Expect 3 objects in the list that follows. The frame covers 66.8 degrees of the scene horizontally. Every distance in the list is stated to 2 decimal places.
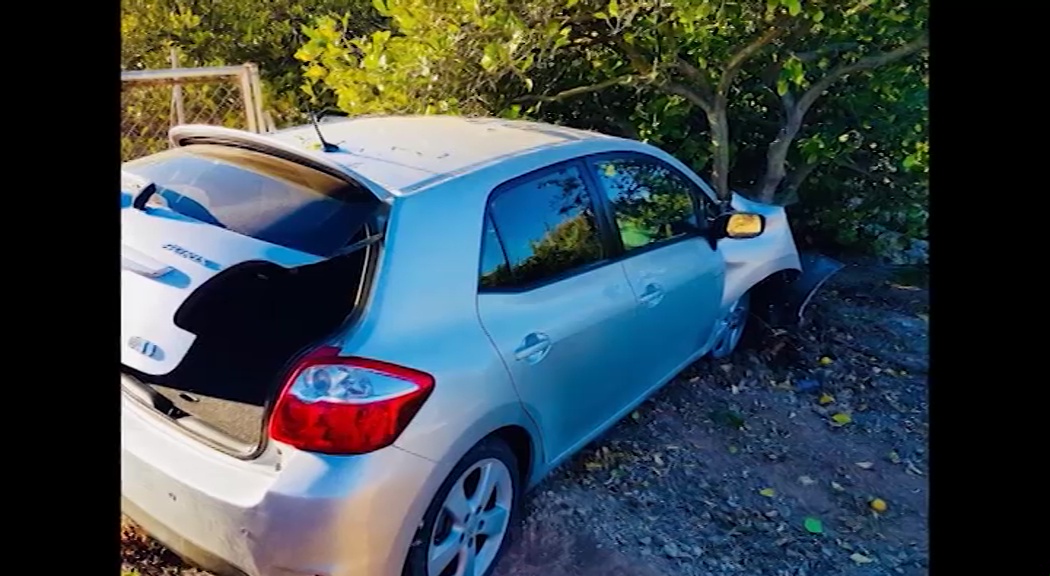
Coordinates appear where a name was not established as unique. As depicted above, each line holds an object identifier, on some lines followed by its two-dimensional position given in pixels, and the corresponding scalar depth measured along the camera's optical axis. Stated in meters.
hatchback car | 1.61
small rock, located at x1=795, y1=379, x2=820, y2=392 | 3.30
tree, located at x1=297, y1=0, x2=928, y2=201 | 3.19
